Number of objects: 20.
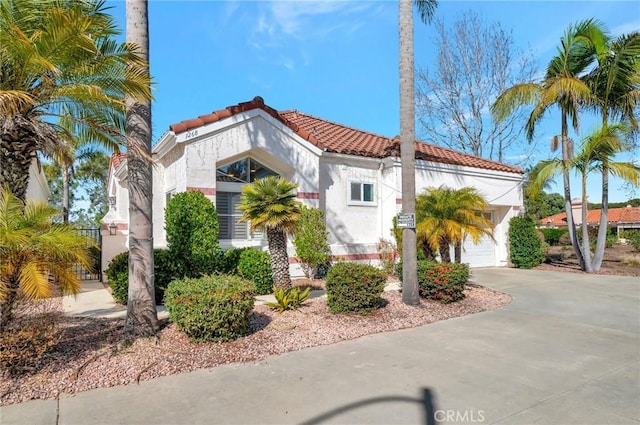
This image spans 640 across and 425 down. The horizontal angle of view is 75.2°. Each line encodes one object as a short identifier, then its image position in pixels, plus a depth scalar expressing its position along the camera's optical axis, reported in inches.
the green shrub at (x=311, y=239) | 488.7
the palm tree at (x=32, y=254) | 195.6
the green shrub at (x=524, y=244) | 709.3
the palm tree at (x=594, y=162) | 599.8
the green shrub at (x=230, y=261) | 432.5
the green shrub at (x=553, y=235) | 1480.1
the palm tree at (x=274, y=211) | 368.5
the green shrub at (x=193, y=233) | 411.2
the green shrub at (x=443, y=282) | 383.9
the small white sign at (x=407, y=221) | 370.0
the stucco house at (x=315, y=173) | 470.0
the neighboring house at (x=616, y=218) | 1842.2
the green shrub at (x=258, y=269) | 424.5
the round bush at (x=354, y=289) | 331.9
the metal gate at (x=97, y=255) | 558.3
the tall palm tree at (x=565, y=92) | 612.1
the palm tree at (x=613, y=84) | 598.9
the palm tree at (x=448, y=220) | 420.5
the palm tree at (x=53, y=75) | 215.5
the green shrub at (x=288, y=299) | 330.6
